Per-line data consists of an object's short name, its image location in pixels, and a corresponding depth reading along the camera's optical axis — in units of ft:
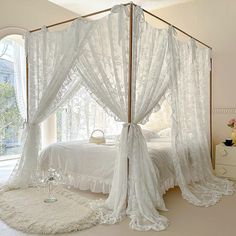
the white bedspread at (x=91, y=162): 10.75
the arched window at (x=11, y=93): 15.71
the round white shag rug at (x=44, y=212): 8.25
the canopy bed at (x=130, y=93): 9.27
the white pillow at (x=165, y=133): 14.62
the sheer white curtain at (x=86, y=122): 15.96
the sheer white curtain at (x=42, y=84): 11.08
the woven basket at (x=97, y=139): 12.59
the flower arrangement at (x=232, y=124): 13.98
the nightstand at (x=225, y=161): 13.51
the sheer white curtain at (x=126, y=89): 9.16
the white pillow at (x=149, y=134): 14.06
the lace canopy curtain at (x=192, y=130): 10.98
